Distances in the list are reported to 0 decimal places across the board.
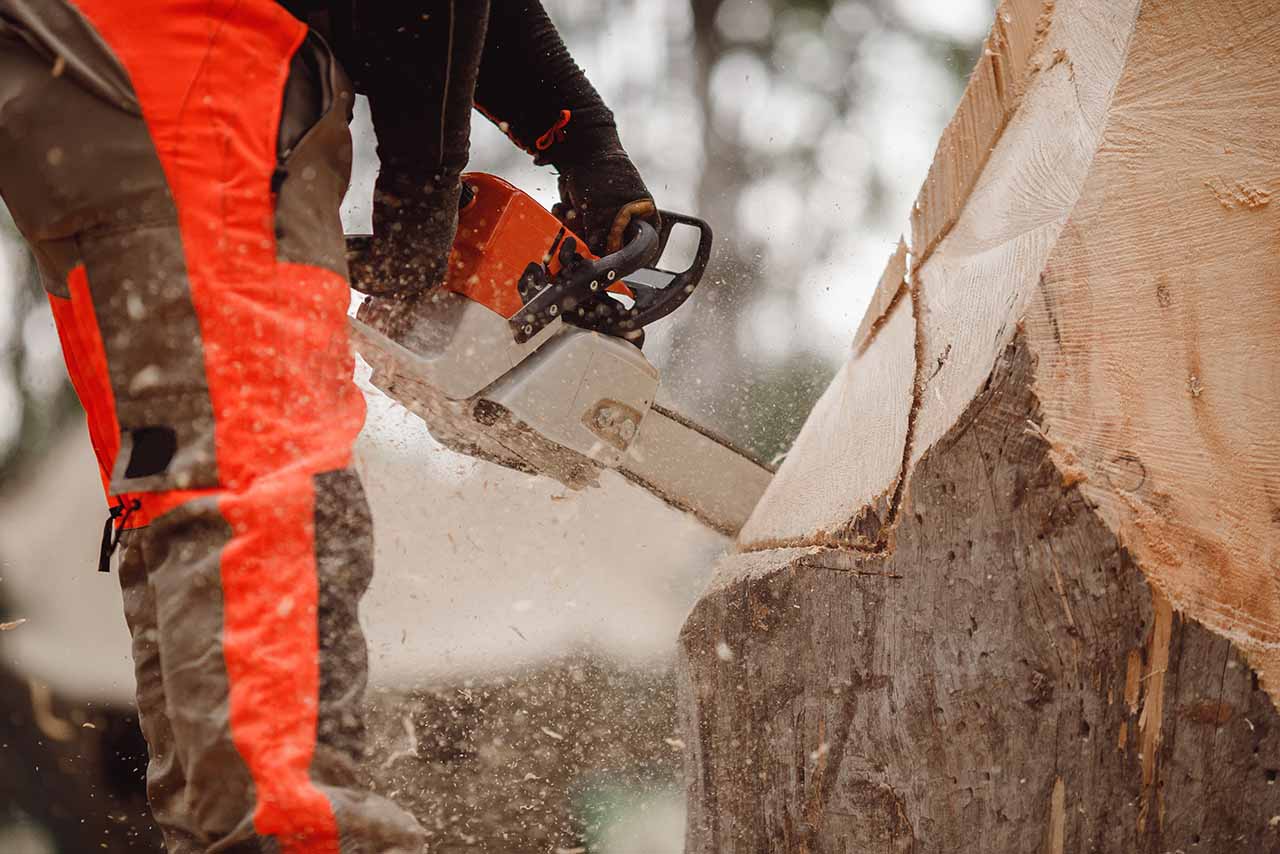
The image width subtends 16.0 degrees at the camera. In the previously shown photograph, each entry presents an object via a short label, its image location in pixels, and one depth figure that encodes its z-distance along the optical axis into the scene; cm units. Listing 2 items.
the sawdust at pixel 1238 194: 463
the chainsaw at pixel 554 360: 504
